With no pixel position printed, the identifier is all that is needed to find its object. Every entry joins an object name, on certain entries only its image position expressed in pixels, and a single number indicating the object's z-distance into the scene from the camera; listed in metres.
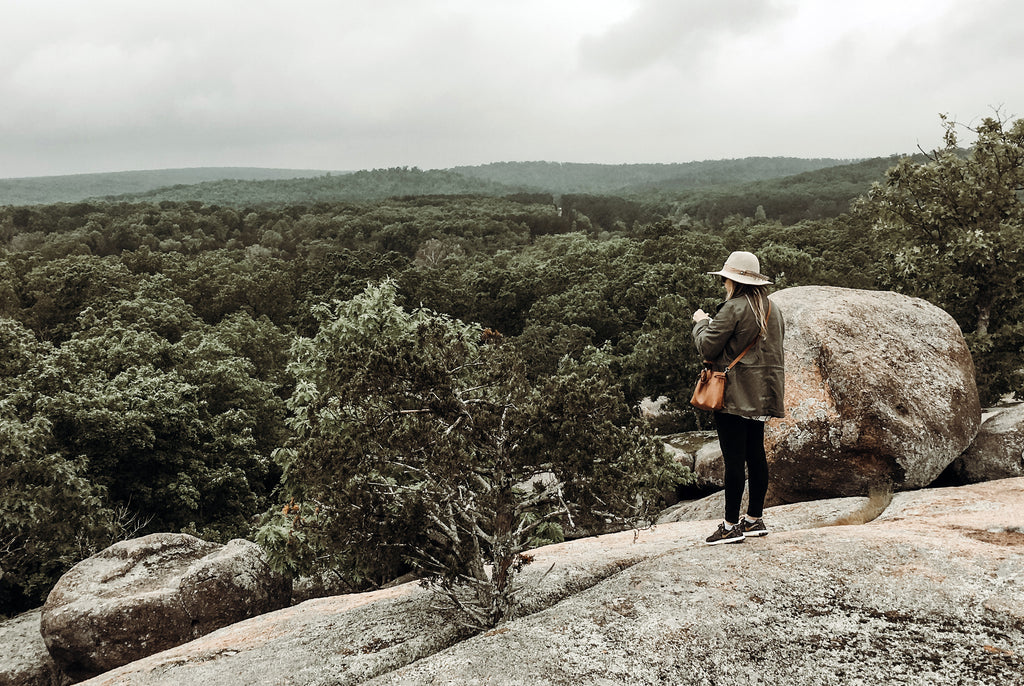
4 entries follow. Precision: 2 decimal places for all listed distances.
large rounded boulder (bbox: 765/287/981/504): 11.60
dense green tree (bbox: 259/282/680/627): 6.80
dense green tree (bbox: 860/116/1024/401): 20.41
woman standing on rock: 6.83
